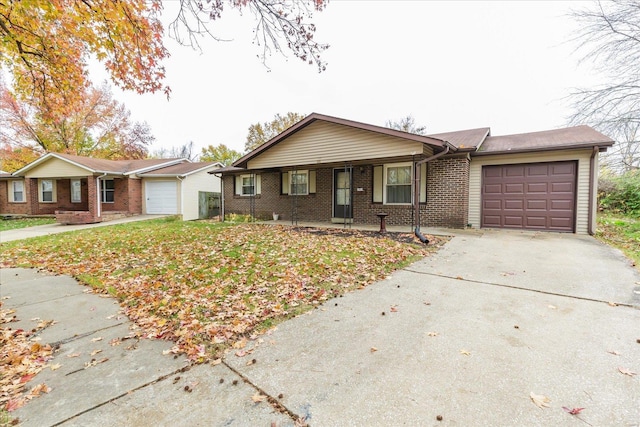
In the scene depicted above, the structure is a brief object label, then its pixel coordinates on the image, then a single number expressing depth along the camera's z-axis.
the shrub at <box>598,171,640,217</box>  12.30
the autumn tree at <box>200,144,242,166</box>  36.56
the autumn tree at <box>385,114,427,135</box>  29.72
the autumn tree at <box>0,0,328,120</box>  4.99
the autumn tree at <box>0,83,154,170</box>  23.12
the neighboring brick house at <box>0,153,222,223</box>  16.88
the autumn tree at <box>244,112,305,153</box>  30.56
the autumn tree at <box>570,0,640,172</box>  10.33
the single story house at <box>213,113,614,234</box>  8.84
